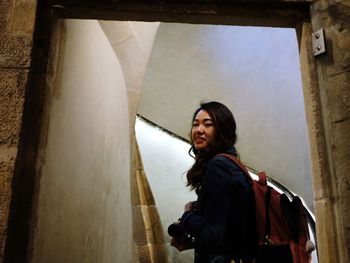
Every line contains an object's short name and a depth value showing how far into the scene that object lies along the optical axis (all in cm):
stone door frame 107
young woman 114
